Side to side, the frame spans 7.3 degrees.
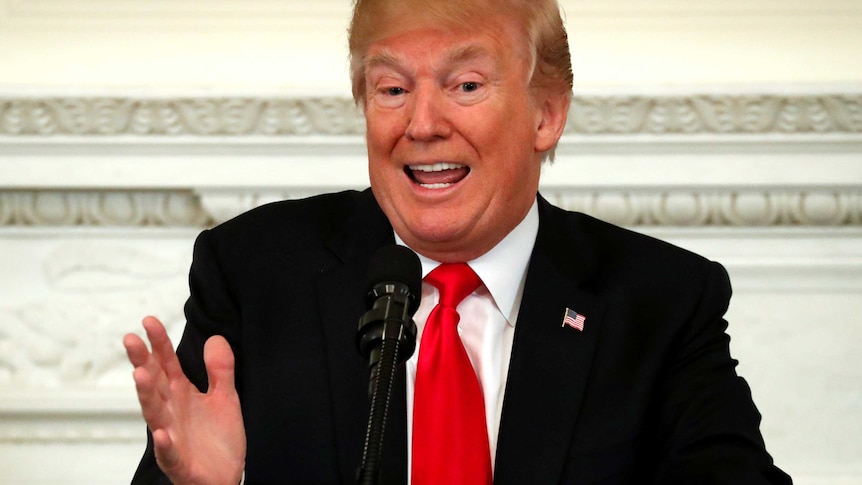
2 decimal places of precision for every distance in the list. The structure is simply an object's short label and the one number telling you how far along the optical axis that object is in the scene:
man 5.56
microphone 5.24
